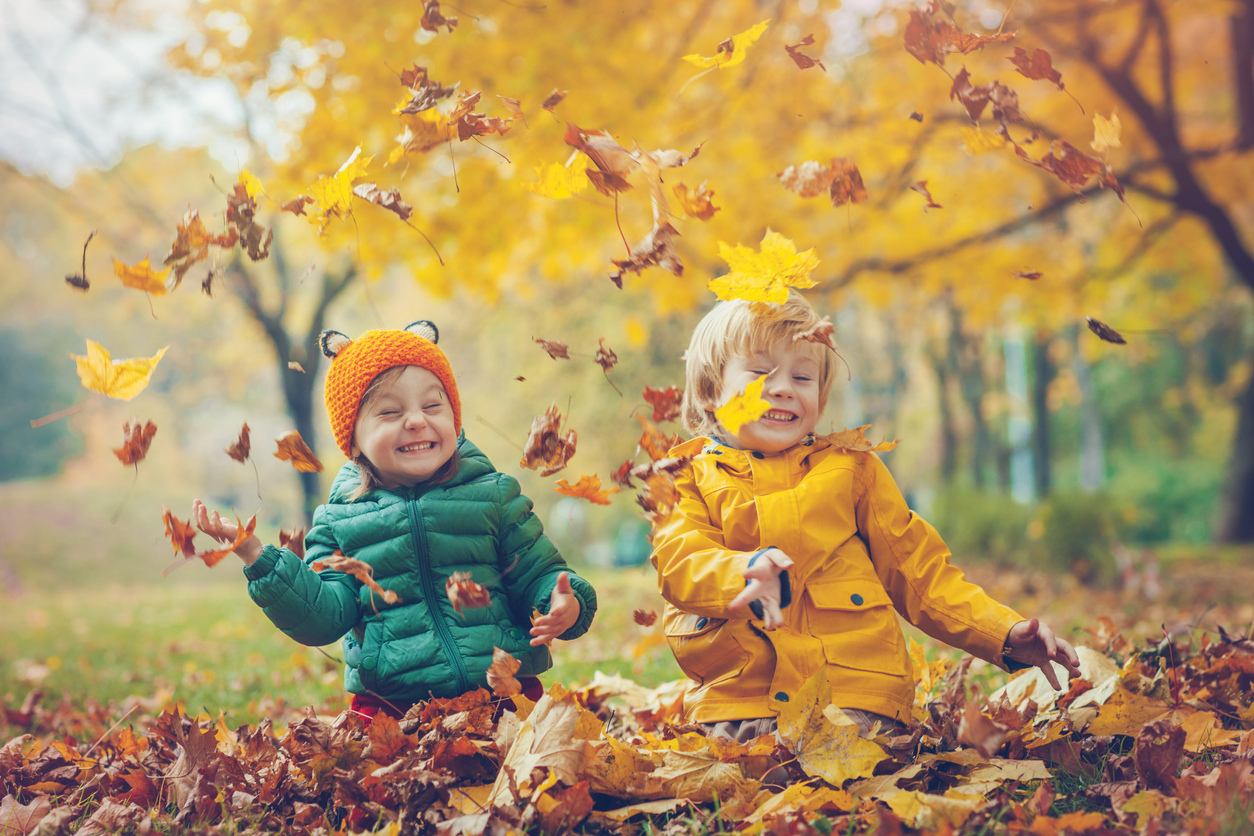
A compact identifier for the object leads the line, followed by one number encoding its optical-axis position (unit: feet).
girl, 7.15
